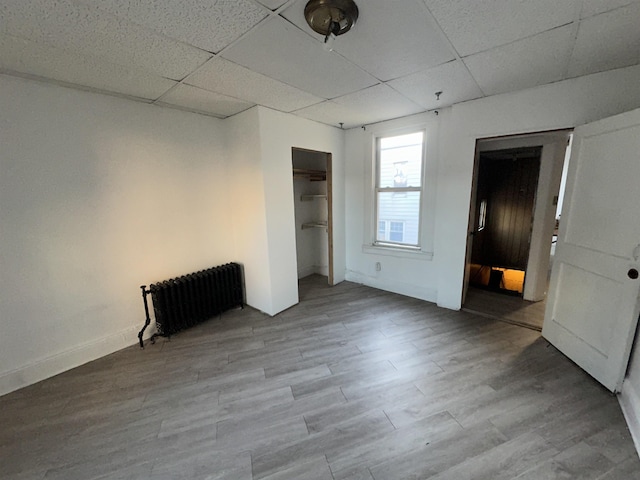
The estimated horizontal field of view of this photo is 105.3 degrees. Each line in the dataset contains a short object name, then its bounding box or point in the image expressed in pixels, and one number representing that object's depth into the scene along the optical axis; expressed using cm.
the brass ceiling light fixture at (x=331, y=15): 121
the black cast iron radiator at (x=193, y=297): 263
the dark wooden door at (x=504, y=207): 416
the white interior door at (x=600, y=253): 178
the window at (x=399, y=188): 346
